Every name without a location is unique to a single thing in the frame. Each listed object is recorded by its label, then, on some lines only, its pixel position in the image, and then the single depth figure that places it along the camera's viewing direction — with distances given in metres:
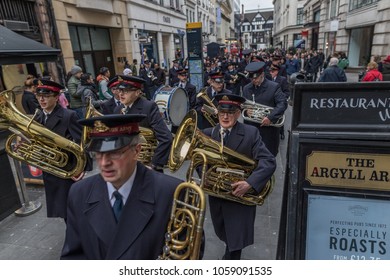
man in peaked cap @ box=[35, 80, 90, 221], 3.75
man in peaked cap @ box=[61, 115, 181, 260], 1.87
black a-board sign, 1.90
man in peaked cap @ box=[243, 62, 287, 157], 5.26
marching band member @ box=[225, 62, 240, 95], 10.72
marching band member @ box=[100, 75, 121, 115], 4.70
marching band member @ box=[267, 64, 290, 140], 7.57
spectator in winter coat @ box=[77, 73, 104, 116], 7.28
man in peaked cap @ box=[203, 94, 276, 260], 3.21
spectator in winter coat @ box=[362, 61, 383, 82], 7.80
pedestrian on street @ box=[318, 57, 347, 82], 8.84
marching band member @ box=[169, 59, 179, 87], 12.43
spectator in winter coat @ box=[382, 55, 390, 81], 9.99
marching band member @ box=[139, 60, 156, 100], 12.65
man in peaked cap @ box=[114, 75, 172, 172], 3.88
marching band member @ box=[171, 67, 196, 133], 7.71
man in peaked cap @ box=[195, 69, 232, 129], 6.38
